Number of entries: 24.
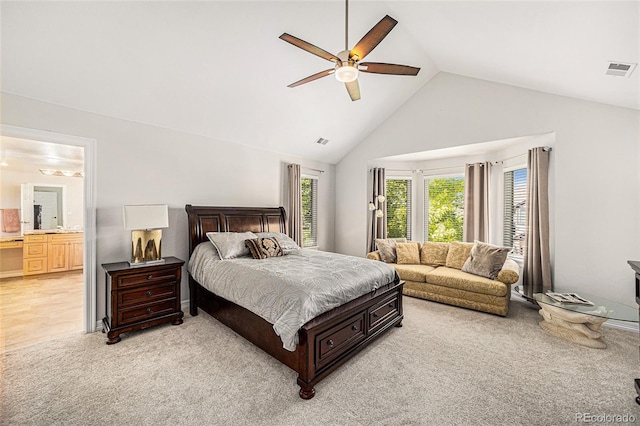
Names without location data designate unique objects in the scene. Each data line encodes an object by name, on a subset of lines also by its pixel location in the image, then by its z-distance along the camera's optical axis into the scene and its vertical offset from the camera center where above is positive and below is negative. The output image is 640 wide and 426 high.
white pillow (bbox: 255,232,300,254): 4.07 -0.45
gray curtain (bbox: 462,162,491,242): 5.02 +0.20
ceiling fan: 2.23 +1.42
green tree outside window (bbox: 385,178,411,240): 6.18 +0.10
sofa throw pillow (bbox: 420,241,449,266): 4.92 -0.78
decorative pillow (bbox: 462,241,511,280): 4.01 -0.74
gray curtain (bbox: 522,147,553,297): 3.92 -0.18
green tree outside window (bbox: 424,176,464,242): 5.59 +0.09
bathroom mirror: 6.14 +0.15
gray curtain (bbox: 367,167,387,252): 6.01 -0.09
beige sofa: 3.75 -1.01
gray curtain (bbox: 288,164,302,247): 5.51 +0.15
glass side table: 2.76 -1.22
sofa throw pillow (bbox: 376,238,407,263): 5.11 -0.73
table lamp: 3.17 -0.22
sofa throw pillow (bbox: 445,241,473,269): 4.60 -0.74
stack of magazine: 2.99 -0.99
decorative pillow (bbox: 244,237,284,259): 3.61 -0.49
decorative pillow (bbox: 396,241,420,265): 4.99 -0.78
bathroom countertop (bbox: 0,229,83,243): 5.59 -0.45
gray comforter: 2.24 -0.71
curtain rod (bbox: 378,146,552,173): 4.02 +0.95
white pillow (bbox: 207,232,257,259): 3.53 -0.43
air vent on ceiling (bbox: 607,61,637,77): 2.68 +1.47
